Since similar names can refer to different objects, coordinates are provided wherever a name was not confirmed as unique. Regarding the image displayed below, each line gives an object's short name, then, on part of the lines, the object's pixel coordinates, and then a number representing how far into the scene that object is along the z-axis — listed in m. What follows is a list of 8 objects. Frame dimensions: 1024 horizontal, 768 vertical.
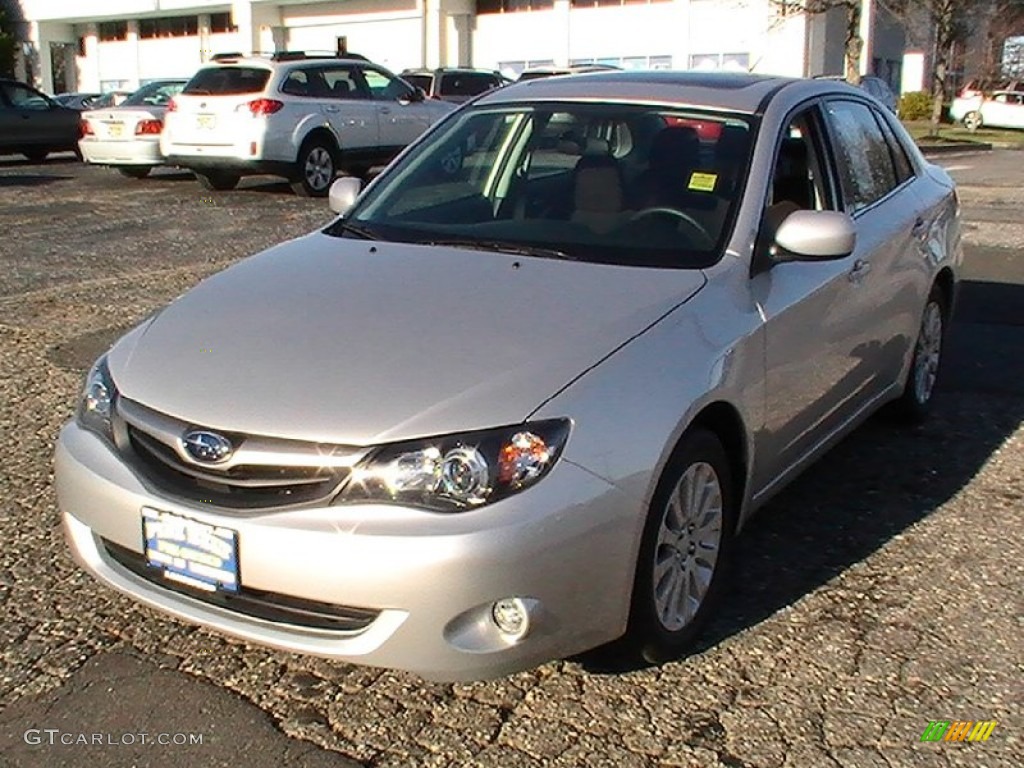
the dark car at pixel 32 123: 21.39
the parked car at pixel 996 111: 35.94
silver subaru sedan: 2.93
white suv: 14.73
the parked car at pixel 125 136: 16.84
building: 33.38
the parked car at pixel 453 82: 20.64
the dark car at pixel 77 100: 25.15
